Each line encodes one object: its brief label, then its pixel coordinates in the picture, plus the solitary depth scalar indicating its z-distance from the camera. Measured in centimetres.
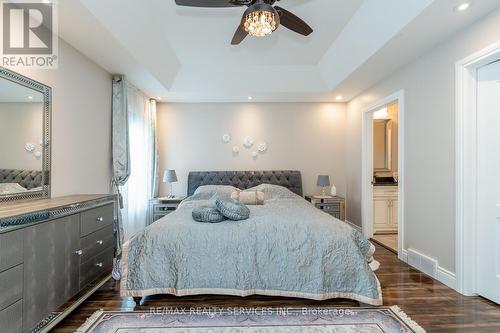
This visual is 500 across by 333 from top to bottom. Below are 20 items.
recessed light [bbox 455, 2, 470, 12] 221
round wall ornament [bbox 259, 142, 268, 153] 530
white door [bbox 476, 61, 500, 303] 243
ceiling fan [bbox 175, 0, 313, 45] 207
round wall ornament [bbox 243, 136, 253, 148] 528
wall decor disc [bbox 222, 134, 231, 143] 528
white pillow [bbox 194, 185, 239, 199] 438
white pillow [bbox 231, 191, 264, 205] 389
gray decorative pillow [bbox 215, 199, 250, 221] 274
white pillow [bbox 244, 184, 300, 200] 451
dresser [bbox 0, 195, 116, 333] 167
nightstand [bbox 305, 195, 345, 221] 482
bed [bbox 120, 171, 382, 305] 241
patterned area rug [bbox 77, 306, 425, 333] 208
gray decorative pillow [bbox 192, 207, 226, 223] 270
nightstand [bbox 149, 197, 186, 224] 473
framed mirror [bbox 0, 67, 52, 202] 220
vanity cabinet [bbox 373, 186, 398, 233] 496
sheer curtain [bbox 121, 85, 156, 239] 423
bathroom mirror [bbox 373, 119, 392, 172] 558
